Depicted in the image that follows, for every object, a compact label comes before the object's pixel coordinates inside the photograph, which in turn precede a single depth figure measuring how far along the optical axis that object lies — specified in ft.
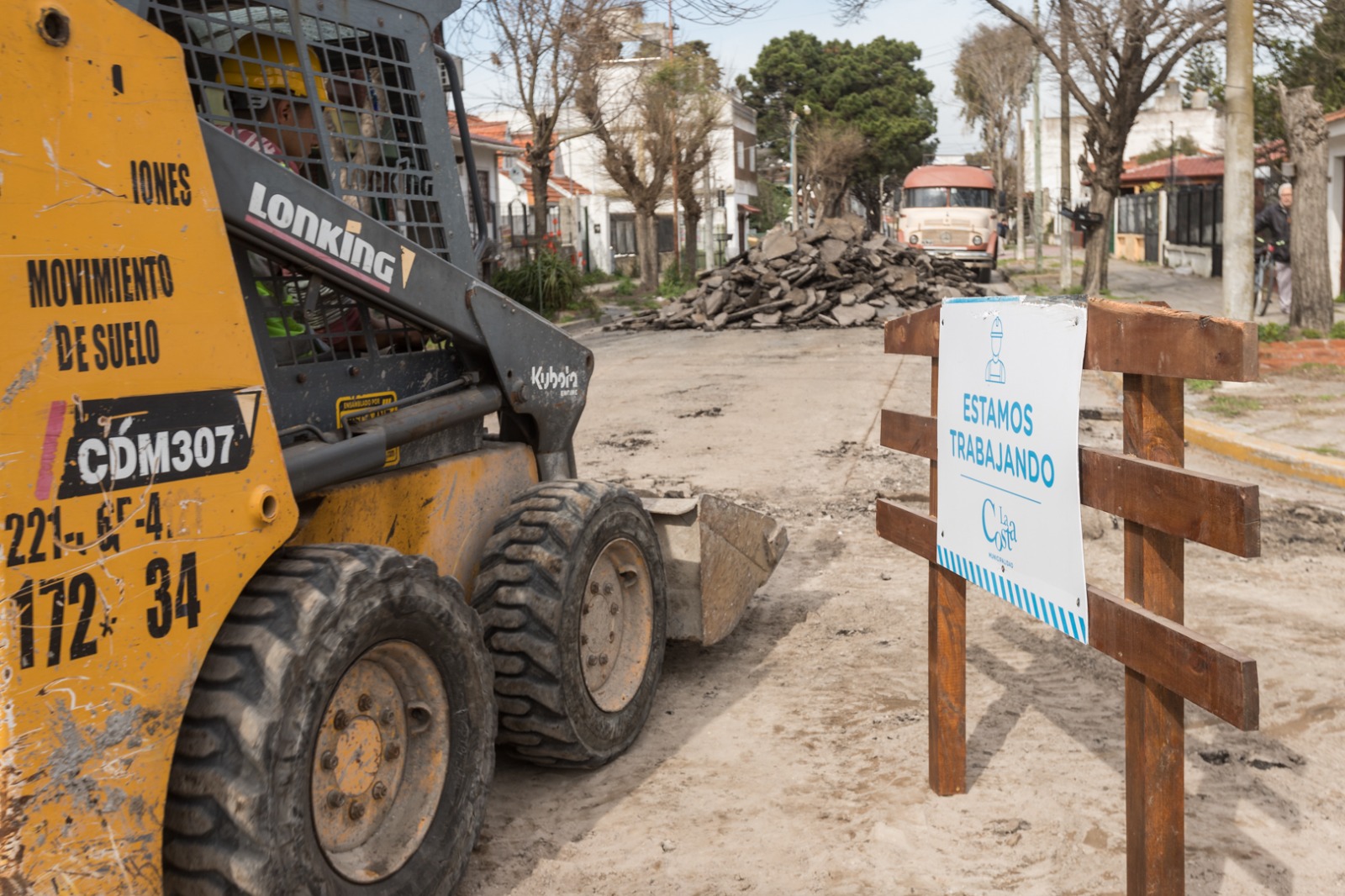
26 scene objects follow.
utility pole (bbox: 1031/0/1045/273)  114.70
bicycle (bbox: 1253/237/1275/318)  66.33
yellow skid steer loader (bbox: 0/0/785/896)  7.54
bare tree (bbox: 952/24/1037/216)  193.77
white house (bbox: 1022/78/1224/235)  260.62
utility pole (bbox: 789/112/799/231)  180.55
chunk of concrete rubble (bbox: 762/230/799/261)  87.15
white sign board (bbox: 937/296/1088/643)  10.10
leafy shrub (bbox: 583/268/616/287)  117.95
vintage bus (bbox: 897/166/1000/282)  118.21
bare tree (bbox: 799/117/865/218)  232.32
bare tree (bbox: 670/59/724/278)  126.31
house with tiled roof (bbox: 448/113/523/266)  103.81
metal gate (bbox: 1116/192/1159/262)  141.08
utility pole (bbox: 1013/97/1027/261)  162.09
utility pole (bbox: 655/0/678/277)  121.90
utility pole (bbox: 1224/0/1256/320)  42.11
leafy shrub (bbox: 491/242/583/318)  85.46
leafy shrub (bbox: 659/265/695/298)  116.46
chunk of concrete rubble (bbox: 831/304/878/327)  77.10
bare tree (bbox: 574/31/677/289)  114.62
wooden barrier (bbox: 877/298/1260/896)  8.41
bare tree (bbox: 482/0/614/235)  79.20
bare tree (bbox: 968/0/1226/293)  69.72
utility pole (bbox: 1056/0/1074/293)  78.93
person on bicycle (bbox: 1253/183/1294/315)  61.72
